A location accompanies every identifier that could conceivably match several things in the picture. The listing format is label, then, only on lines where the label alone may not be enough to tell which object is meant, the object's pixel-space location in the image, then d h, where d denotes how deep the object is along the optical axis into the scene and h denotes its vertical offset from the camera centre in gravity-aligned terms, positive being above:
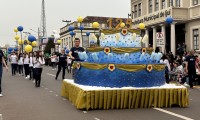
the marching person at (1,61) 9.41 -0.27
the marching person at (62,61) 15.46 -0.48
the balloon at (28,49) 16.18 +0.24
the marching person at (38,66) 12.48 -0.61
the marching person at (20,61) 19.01 -0.55
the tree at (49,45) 60.97 +1.76
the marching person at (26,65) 16.92 -0.74
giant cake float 7.25 -0.79
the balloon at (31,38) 19.02 +1.05
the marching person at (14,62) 19.05 -0.62
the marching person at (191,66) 12.31 -0.68
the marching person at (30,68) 15.17 -0.88
